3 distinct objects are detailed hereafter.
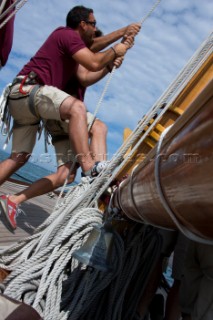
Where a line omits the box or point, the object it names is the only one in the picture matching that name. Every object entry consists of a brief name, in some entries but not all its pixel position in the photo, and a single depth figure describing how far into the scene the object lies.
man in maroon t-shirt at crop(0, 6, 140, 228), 2.03
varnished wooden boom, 0.44
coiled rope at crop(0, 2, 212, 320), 1.28
